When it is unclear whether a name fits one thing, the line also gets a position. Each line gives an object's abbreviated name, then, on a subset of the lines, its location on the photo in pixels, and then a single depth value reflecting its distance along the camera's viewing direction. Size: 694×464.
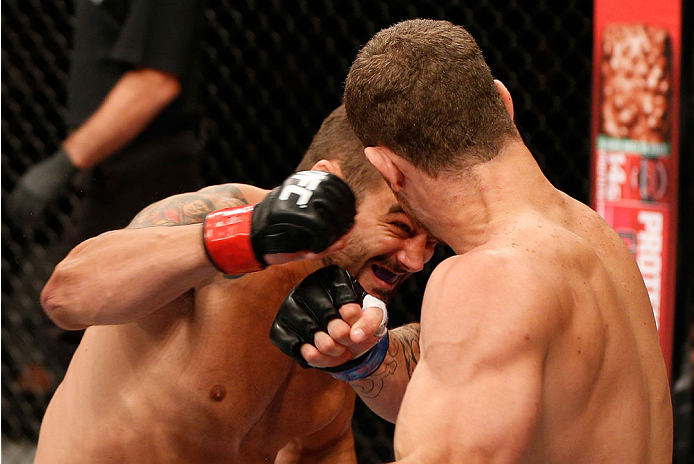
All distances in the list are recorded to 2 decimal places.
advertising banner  4.12
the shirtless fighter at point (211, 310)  2.06
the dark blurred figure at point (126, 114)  4.04
